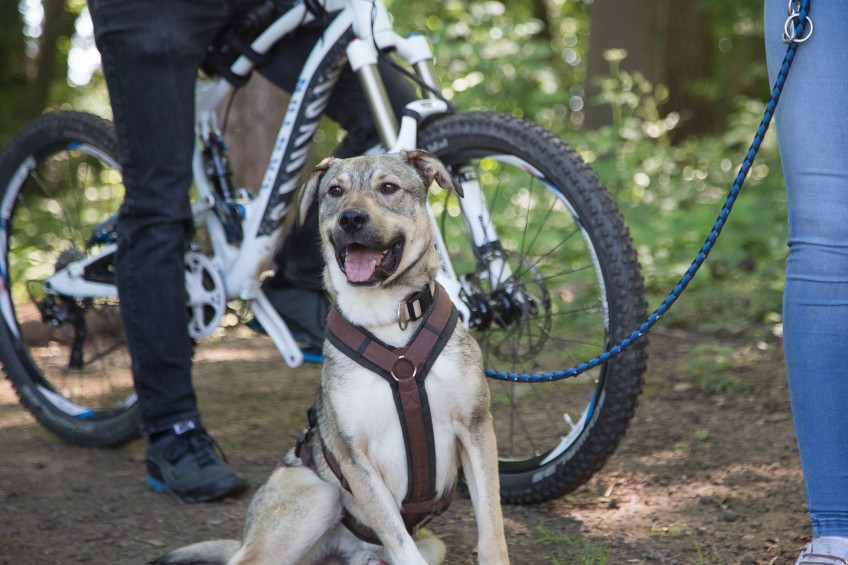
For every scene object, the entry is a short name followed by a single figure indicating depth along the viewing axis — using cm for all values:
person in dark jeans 342
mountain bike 312
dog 253
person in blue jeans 238
